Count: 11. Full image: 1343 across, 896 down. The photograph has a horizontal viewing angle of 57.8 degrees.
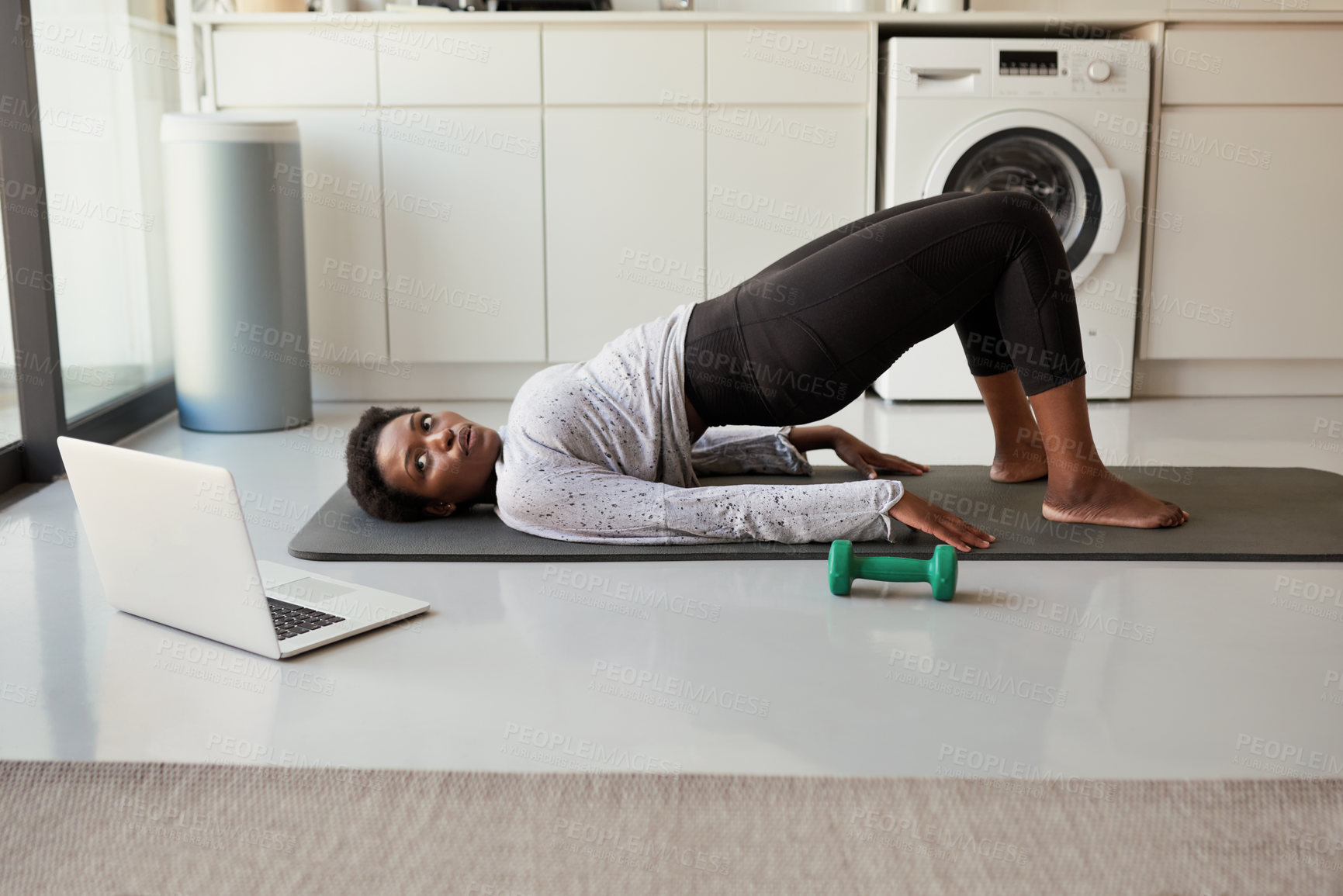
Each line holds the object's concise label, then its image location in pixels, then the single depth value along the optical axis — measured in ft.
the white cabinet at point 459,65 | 11.87
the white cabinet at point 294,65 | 11.76
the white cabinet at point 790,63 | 11.96
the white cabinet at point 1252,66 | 11.93
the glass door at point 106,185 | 9.59
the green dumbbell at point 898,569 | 6.17
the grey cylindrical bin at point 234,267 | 10.69
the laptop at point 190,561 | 5.10
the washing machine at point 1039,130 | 11.83
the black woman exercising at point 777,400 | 6.82
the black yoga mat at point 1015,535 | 6.95
